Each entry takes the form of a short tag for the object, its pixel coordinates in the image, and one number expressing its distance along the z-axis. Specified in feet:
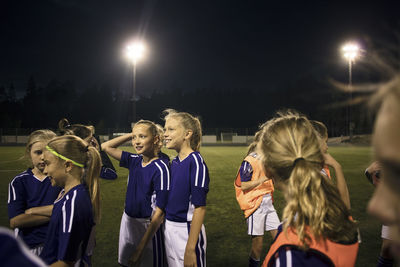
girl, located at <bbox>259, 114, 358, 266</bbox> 4.44
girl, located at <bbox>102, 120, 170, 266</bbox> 10.20
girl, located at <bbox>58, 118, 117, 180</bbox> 12.94
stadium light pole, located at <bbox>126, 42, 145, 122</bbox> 94.27
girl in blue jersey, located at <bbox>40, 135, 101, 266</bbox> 6.48
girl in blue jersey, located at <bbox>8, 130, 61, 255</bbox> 9.21
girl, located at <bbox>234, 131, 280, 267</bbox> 13.64
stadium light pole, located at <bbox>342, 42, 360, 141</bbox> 121.49
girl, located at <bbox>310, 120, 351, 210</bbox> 10.35
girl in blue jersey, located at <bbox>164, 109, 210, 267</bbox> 9.23
